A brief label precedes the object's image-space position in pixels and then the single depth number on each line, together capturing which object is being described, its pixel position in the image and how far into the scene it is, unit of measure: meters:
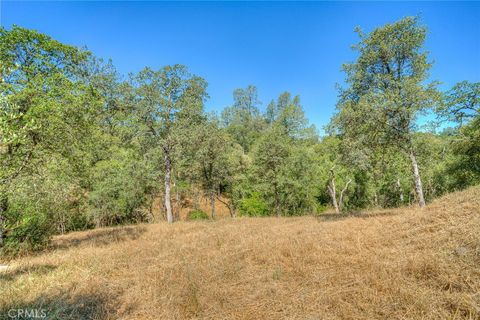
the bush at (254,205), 30.34
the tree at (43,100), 8.93
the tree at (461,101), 15.30
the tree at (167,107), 19.23
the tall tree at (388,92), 12.35
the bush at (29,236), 9.87
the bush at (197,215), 31.15
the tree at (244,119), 54.00
